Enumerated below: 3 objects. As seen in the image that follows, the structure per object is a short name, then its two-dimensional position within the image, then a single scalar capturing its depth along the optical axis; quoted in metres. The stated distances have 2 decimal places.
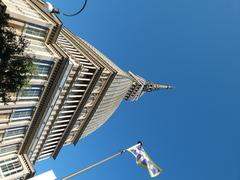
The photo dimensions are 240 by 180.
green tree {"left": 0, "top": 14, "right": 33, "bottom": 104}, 18.71
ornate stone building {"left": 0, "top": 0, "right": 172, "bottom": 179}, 28.69
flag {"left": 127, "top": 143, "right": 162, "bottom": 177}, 19.86
